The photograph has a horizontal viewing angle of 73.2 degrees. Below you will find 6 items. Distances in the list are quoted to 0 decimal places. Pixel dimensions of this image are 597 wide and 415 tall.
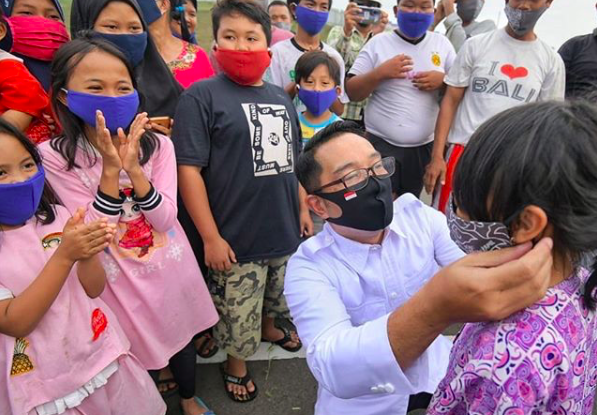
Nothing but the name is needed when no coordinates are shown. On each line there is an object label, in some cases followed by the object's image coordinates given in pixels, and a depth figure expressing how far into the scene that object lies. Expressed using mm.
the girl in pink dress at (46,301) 1272
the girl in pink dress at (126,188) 1565
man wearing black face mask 984
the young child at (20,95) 1679
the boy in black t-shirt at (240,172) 1971
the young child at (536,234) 821
